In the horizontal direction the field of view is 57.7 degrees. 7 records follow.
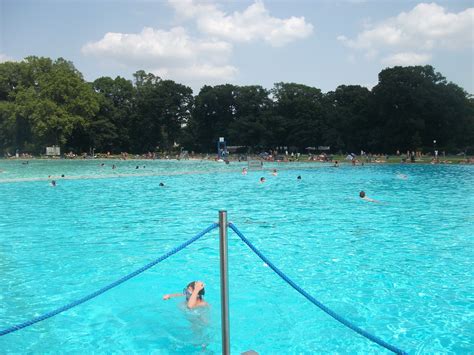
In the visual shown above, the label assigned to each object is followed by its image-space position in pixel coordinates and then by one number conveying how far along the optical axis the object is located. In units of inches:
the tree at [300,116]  3129.9
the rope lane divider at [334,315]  162.7
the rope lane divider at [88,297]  163.3
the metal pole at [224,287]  152.4
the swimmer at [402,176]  1276.3
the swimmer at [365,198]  776.8
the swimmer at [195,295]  280.2
